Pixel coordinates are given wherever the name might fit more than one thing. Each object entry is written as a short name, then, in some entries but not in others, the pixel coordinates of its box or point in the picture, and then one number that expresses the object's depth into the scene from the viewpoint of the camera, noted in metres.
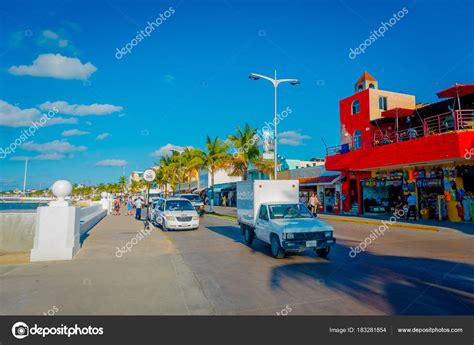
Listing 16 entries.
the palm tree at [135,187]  106.09
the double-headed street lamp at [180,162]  50.80
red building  17.11
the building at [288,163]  43.83
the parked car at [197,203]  25.14
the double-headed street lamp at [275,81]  22.54
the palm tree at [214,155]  37.61
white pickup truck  8.34
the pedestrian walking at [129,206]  29.50
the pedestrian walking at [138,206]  22.75
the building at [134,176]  150.81
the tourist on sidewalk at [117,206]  29.99
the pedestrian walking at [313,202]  21.36
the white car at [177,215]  15.25
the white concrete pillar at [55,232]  8.52
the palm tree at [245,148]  32.78
